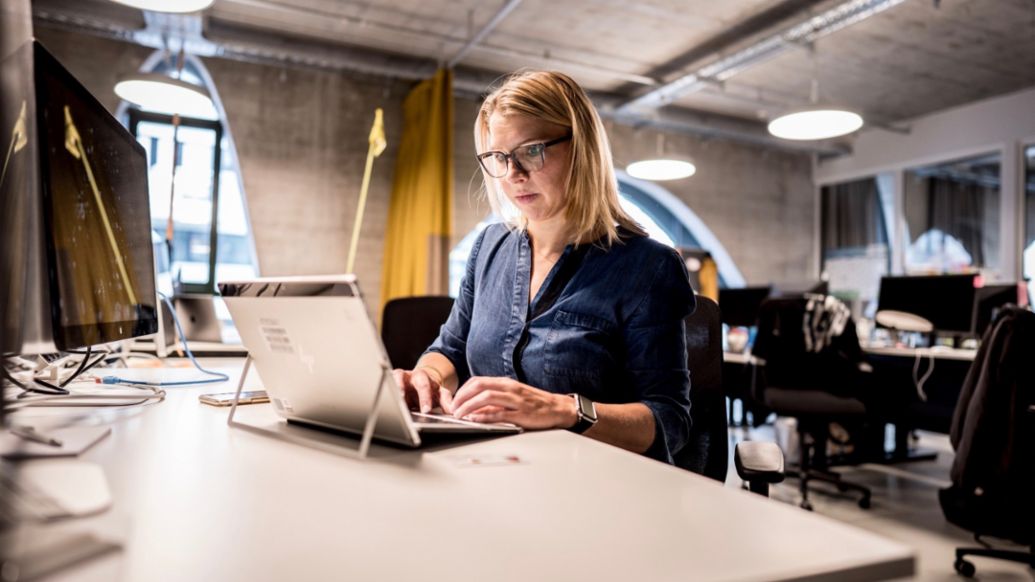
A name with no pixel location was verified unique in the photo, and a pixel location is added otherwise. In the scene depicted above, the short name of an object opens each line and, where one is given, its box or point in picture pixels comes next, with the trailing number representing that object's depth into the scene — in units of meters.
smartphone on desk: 1.17
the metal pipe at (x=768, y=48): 5.02
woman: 1.22
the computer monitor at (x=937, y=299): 4.25
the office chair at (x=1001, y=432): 2.36
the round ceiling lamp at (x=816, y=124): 4.34
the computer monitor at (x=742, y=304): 5.54
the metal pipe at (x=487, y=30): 5.20
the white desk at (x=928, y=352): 3.81
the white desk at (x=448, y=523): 0.46
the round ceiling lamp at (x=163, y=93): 3.54
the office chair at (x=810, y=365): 3.53
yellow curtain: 5.87
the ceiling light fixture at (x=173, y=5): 2.71
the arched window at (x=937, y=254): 7.61
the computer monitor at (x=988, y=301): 4.20
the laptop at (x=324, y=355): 0.76
